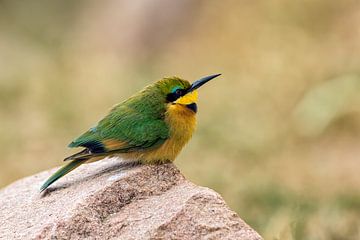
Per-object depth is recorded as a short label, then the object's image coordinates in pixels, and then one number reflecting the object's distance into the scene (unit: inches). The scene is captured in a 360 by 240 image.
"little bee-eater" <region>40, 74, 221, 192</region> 304.3
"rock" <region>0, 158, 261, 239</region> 253.1
